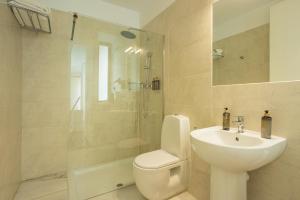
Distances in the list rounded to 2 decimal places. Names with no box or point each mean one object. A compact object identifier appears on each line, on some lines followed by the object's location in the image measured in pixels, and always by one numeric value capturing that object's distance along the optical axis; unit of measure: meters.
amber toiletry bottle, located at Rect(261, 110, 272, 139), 0.99
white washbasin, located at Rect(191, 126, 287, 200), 0.81
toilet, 1.36
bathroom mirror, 0.99
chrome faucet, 1.15
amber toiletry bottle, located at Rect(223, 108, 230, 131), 1.25
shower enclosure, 1.78
